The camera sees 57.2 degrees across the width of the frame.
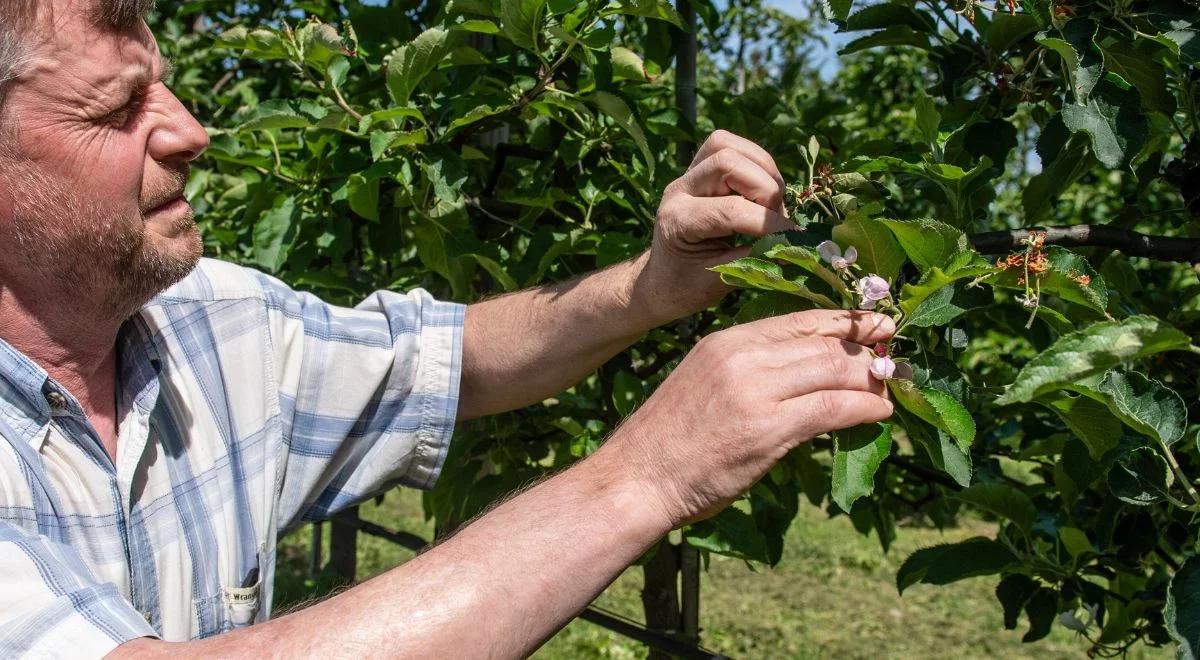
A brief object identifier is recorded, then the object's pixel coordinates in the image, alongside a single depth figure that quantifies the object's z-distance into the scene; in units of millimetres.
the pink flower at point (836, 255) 1323
